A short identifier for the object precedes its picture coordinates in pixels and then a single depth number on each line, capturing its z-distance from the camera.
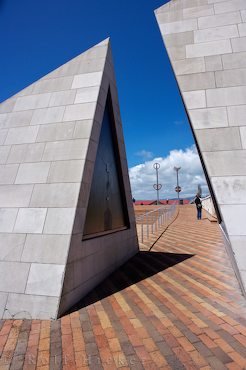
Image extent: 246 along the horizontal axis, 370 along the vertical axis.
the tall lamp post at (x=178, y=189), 49.97
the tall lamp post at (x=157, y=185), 47.71
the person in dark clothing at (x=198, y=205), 21.77
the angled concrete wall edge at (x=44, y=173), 4.50
